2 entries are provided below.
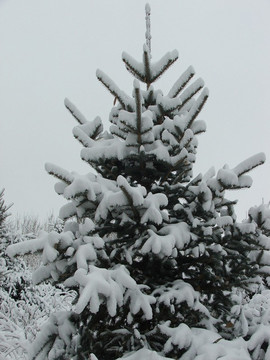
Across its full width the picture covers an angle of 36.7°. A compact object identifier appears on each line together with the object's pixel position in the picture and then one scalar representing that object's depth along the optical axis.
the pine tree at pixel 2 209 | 8.21
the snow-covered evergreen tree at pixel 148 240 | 2.76
